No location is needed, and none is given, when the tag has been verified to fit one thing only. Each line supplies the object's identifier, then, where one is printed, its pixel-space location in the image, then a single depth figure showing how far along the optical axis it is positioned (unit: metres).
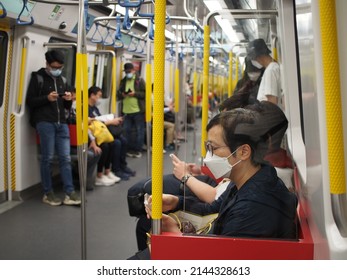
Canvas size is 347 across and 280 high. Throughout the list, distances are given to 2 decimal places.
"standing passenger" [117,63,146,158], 7.22
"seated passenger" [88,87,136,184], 5.61
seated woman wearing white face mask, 1.43
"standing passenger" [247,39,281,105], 2.27
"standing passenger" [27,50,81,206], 4.48
